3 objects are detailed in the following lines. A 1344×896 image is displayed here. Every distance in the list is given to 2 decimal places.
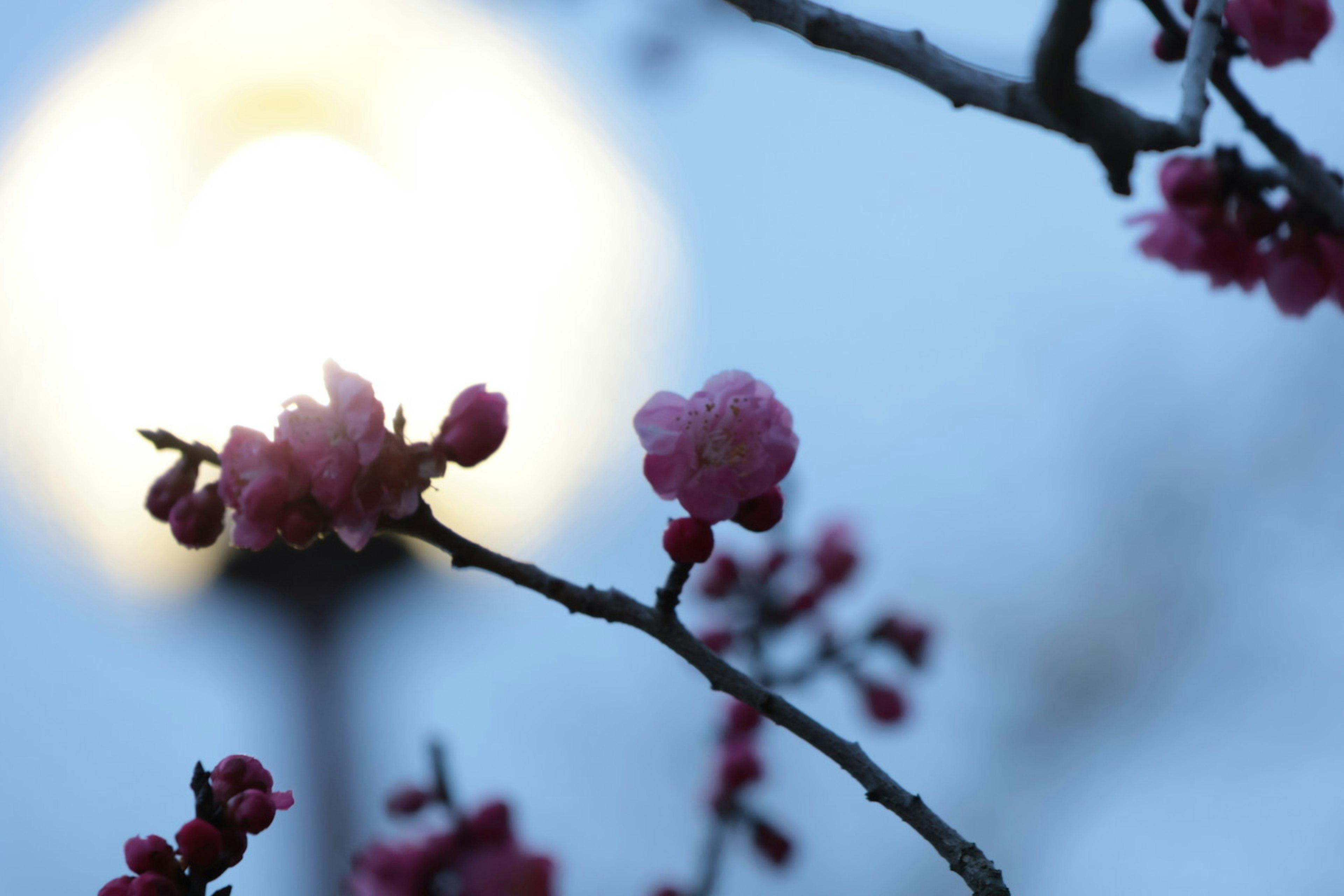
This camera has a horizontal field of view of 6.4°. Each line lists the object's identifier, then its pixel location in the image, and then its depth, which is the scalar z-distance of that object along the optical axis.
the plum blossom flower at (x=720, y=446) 1.74
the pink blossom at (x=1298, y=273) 1.79
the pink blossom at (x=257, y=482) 1.73
